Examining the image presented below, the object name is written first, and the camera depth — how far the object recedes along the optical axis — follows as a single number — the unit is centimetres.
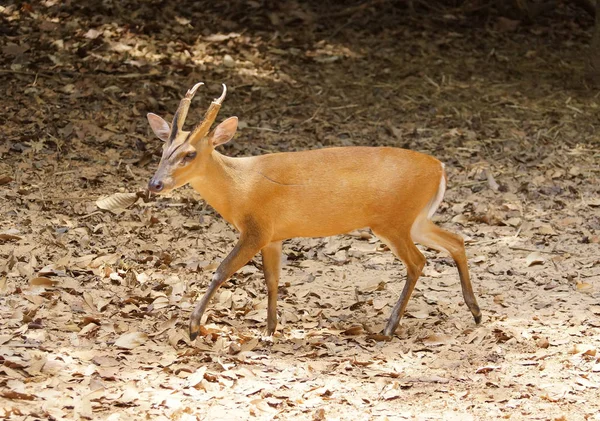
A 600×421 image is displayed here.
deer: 1101
